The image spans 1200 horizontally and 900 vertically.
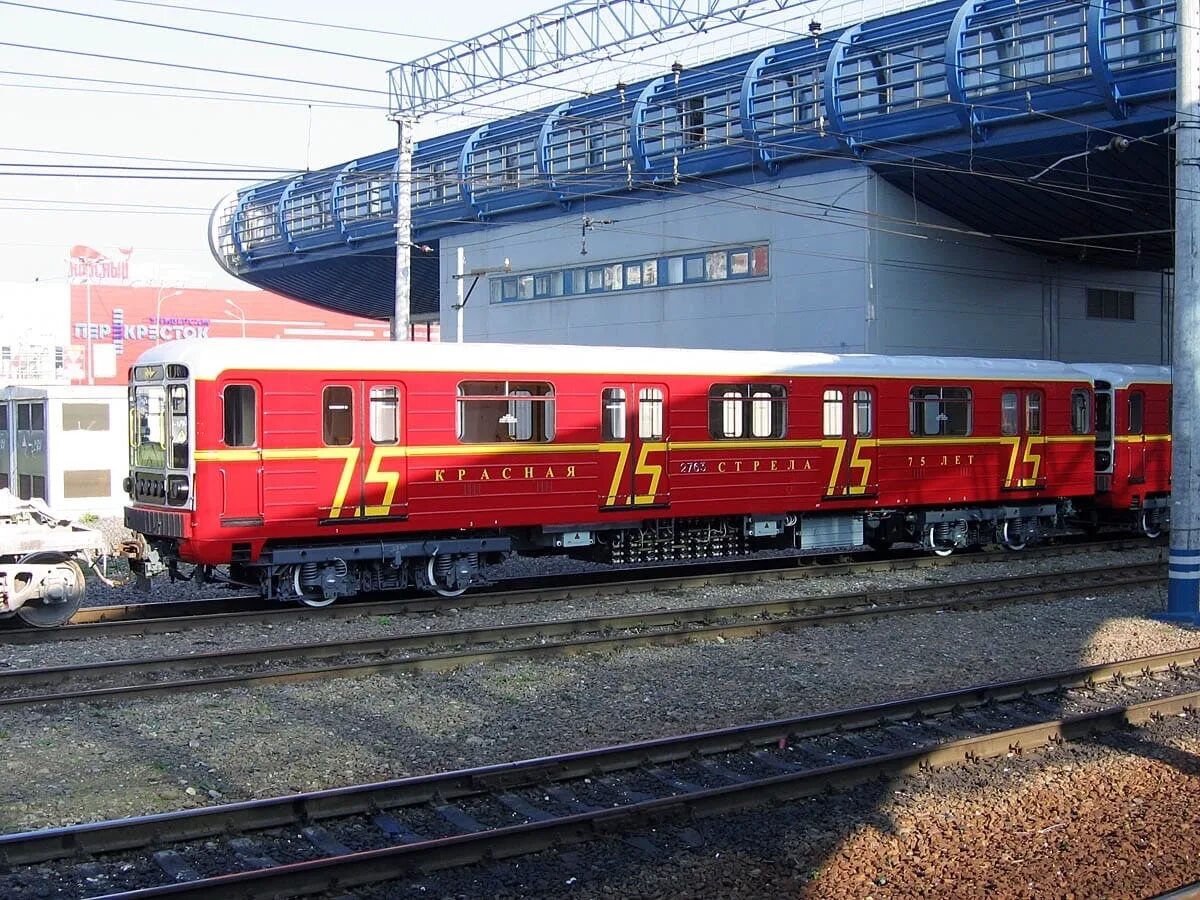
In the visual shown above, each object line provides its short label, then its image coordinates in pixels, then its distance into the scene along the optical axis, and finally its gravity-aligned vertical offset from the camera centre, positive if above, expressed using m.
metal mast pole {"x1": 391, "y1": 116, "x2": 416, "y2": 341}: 23.27 +3.39
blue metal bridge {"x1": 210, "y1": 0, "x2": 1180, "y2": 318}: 25.62 +6.97
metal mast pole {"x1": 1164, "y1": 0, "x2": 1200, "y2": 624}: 14.59 +0.96
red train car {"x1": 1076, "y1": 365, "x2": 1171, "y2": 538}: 22.89 -0.55
